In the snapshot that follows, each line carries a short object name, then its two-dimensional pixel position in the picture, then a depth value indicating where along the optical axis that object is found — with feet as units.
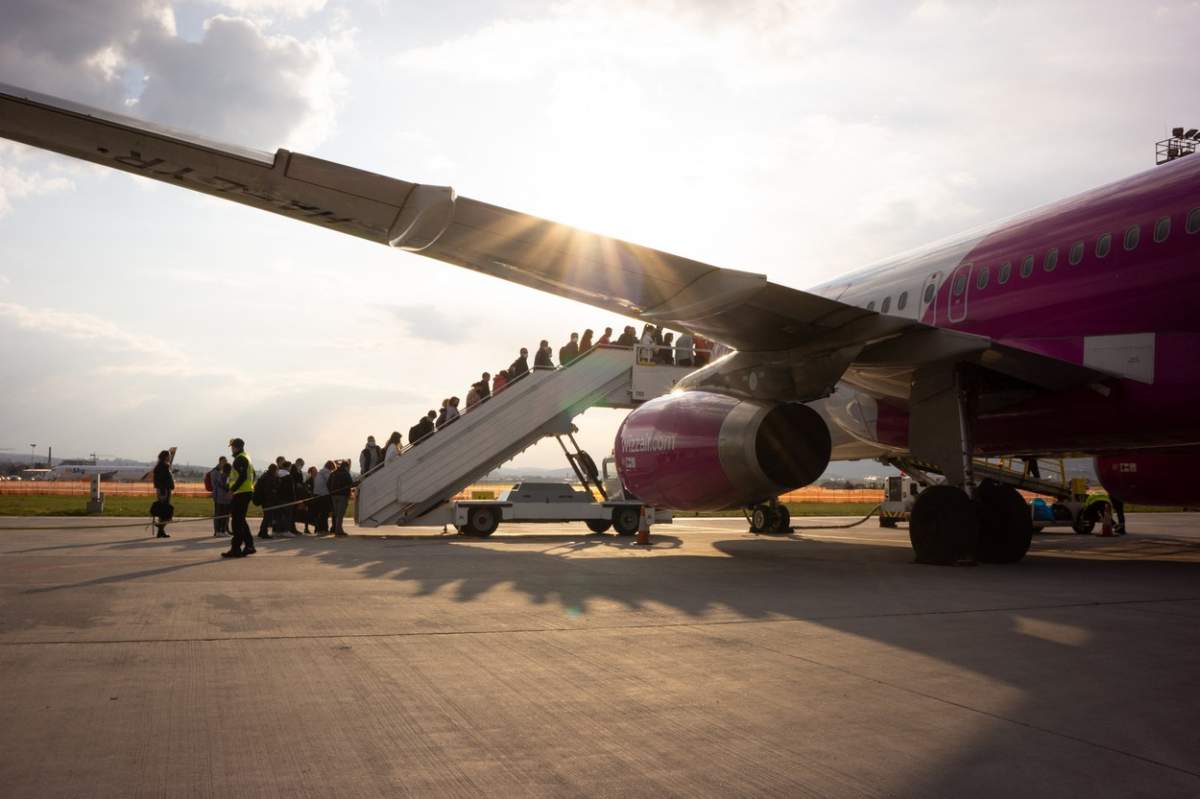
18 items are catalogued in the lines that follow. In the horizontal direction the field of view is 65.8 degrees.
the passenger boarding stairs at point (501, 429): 57.98
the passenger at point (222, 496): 60.49
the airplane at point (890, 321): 24.36
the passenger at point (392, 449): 60.18
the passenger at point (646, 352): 63.05
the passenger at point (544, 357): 65.87
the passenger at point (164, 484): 53.88
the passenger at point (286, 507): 61.36
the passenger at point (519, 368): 66.33
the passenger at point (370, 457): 64.80
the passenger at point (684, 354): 63.93
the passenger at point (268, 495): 60.44
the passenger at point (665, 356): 64.08
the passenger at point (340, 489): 61.36
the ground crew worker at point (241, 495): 41.04
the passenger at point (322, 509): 64.85
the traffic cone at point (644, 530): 52.06
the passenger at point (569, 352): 66.79
